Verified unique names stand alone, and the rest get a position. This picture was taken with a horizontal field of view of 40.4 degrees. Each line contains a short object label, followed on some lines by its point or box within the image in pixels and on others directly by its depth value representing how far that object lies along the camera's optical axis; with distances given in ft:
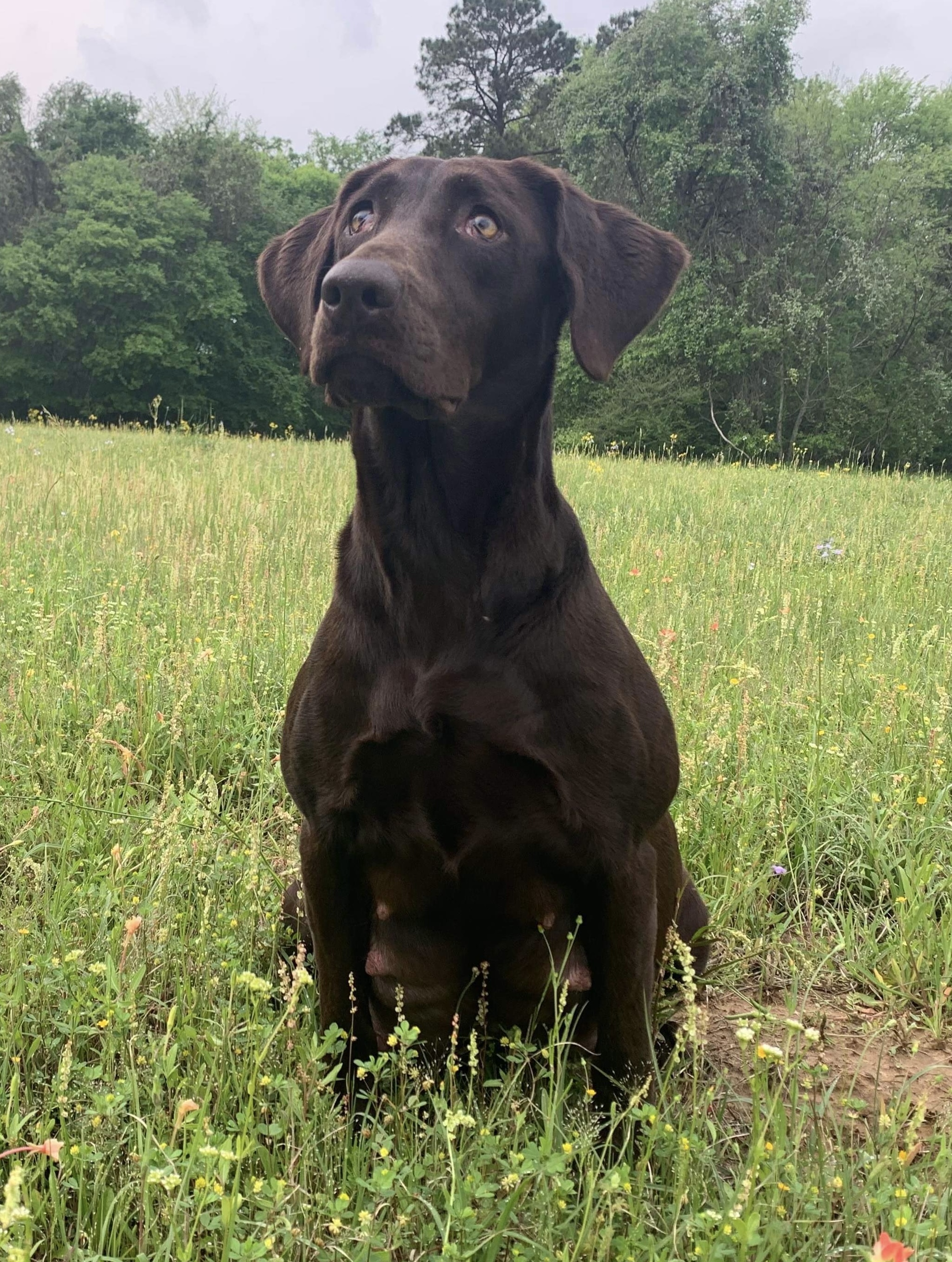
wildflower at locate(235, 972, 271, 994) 2.12
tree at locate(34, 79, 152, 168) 86.60
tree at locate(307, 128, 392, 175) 123.01
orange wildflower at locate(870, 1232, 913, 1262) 1.45
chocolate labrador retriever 2.48
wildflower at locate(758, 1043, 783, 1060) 1.97
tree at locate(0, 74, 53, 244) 77.27
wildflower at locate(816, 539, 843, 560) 13.69
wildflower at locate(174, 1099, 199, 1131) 2.00
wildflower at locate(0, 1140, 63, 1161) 1.83
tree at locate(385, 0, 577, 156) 83.59
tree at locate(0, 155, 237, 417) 72.28
